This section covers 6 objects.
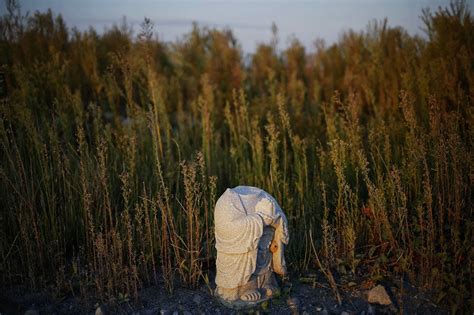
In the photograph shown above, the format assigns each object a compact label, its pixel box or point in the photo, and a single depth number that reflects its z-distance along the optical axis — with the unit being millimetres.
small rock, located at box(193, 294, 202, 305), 2799
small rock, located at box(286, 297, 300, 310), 2695
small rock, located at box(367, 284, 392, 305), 2710
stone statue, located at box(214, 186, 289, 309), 2574
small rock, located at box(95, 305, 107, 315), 2673
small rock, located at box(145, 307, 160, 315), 2727
